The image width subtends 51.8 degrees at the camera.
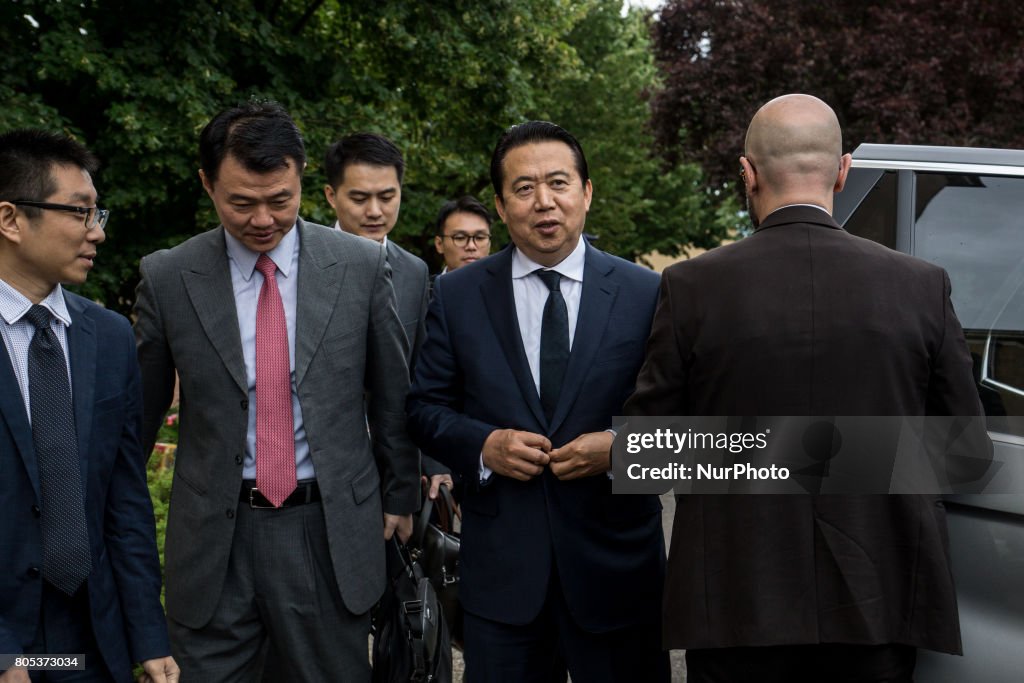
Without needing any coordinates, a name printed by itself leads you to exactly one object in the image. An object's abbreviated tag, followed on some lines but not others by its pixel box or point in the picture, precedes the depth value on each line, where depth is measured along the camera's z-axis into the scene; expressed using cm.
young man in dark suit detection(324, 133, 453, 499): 506
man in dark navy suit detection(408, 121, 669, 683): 300
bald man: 243
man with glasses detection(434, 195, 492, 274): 636
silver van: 263
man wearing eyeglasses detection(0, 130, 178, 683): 246
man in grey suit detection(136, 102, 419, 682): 312
